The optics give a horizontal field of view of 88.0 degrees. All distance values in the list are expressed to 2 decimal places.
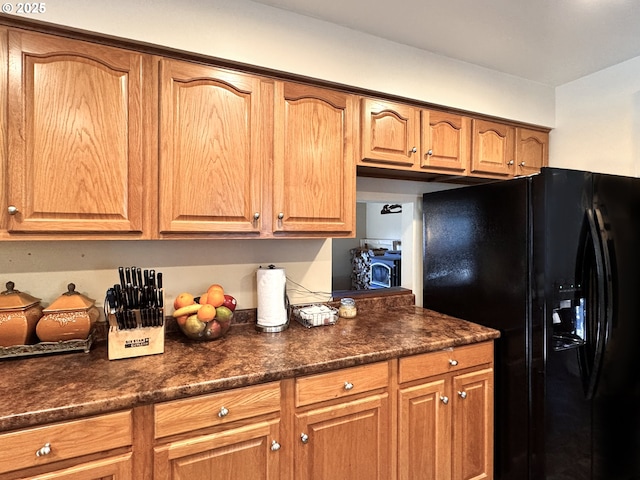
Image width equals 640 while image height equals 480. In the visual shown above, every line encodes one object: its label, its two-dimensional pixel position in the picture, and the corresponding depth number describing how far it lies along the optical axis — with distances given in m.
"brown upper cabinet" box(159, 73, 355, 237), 1.39
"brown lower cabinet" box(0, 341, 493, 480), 0.99
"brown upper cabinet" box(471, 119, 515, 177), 2.10
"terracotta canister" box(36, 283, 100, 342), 1.31
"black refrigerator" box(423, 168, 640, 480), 1.54
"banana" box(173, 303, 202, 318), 1.46
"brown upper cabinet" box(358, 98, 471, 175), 1.78
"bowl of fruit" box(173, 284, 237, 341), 1.45
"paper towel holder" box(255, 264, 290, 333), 1.65
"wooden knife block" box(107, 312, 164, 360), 1.28
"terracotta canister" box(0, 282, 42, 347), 1.25
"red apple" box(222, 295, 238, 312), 1.57
